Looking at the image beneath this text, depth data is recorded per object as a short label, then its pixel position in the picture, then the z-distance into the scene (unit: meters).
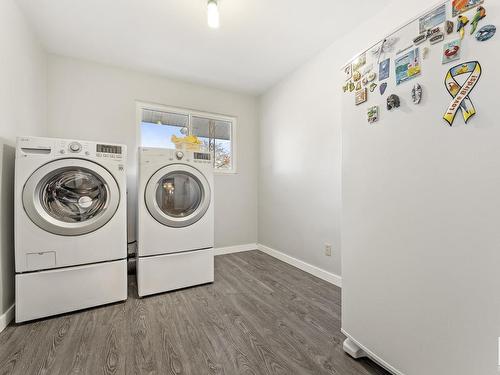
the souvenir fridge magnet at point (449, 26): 0.81
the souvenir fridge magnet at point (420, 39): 0.90
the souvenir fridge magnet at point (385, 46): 1.02
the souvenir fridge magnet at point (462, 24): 0.78
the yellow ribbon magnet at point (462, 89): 0.76
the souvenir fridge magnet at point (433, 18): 0.84
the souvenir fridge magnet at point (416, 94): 0.91
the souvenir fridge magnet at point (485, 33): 0.71
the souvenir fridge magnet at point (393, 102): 1.00
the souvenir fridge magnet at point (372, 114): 1.11
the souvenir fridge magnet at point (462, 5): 0.75
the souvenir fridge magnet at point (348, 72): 1.26
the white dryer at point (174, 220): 1.96
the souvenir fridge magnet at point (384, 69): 1.04
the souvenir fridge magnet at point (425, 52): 0.89
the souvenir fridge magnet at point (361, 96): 1.15
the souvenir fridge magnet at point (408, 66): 0.93
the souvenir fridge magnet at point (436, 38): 0.84
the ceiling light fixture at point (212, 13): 1.66
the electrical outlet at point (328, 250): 2.24
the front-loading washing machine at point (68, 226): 1.54
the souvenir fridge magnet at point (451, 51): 0.80
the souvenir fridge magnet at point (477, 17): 0.74
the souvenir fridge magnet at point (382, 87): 1.06
